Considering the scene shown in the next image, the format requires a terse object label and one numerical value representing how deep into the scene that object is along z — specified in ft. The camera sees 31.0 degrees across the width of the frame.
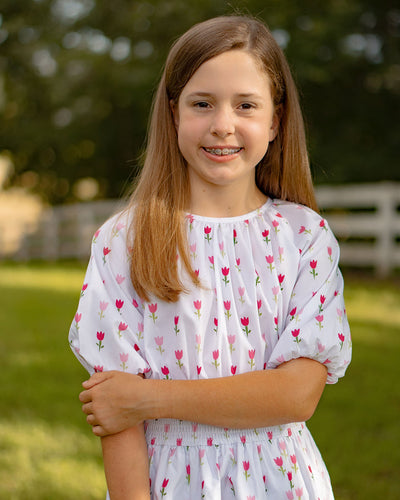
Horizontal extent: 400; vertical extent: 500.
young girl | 5.34
